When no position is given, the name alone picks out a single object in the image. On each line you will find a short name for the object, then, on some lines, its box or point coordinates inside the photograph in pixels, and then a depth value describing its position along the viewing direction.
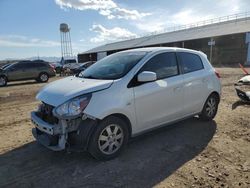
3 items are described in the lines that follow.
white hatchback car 2.81
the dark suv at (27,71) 13.26
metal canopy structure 28.25
